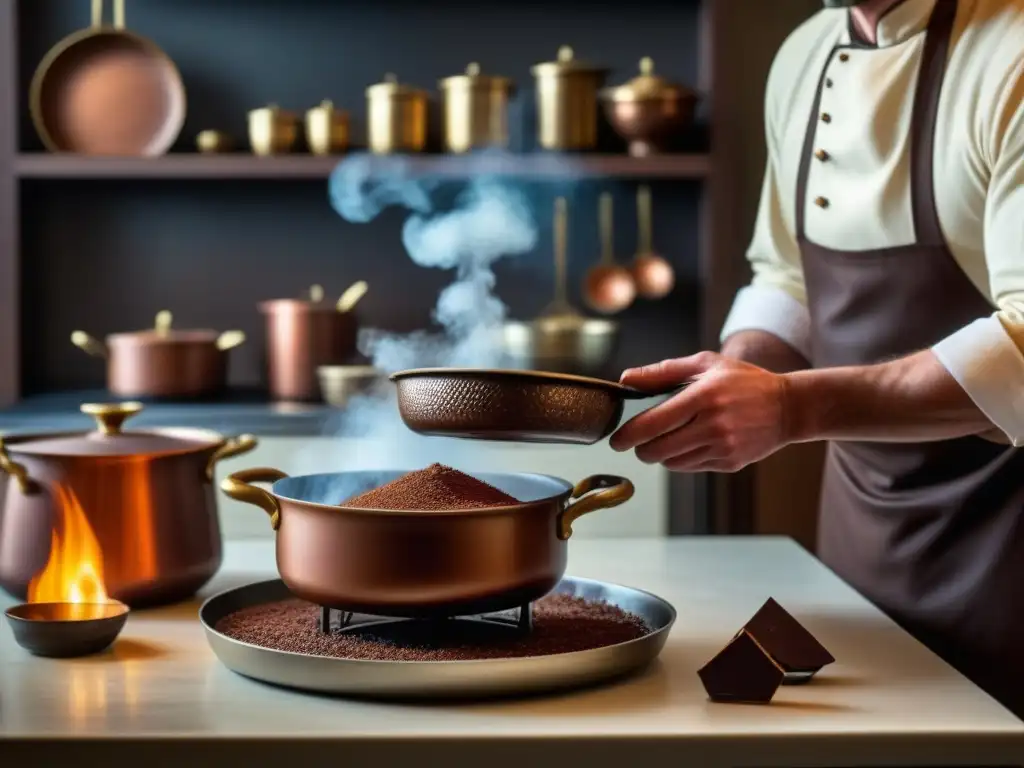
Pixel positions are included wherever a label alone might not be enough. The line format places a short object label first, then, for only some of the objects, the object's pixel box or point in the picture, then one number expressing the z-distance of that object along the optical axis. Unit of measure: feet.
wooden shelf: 10.37
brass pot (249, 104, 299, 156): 10.52
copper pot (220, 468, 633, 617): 3.46
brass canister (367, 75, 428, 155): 10.39
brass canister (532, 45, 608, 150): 10.30
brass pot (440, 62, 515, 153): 10.28
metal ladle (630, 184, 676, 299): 11.19
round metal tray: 3.23
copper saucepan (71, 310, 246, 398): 9.91
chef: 4.45
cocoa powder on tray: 3.52
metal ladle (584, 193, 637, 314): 11.18
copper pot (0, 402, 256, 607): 4.14
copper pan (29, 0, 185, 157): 10.86
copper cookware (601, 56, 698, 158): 10.21
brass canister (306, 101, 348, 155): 10.52
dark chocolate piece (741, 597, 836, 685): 3.43
